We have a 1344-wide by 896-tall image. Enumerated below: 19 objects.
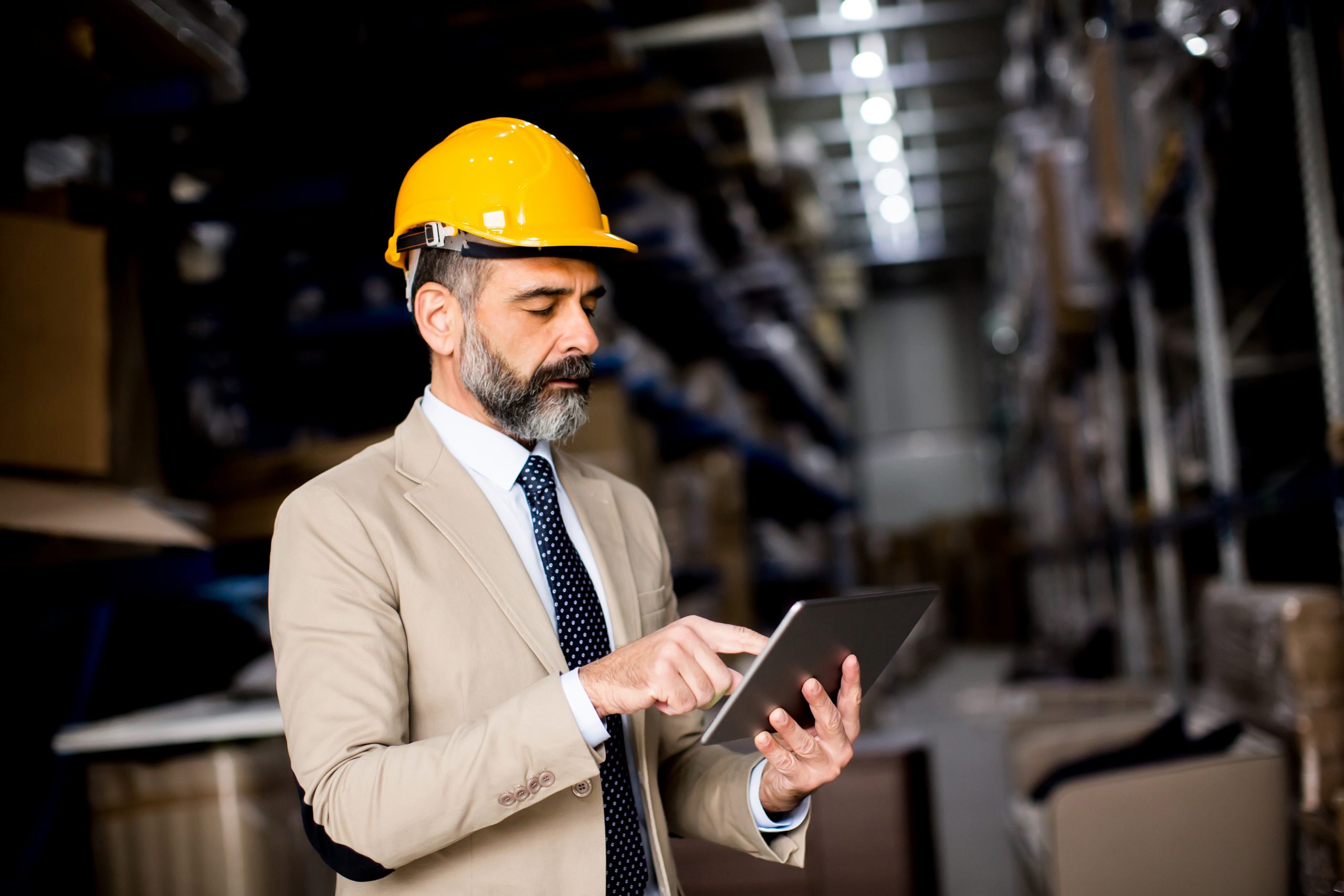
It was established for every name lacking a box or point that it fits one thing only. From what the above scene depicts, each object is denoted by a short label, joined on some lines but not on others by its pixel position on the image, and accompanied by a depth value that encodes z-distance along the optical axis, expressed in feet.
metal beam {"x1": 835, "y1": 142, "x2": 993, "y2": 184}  46.75
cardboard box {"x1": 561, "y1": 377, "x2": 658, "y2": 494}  15.20
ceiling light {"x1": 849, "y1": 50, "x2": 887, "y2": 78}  37.37
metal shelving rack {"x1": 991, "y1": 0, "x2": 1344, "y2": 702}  9.53
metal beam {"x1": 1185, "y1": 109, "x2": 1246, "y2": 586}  13.42
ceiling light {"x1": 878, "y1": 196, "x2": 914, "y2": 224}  50.49
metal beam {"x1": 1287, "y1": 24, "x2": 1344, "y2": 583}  9.32
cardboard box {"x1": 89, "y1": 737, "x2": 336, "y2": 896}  8.14
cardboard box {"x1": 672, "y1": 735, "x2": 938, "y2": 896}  11.59
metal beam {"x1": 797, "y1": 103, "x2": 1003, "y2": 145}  43.11
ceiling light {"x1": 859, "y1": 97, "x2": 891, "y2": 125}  40.63
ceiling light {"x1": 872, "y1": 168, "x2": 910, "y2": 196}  47.26
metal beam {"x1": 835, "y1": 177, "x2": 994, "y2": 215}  50.06
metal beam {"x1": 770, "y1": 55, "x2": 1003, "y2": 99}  38.86
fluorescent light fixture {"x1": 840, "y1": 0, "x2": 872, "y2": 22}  34.22
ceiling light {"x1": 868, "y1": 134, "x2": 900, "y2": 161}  43.91
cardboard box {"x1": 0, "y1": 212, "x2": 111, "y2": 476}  8.06
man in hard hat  4.38
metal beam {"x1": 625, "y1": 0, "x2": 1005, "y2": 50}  34.94
